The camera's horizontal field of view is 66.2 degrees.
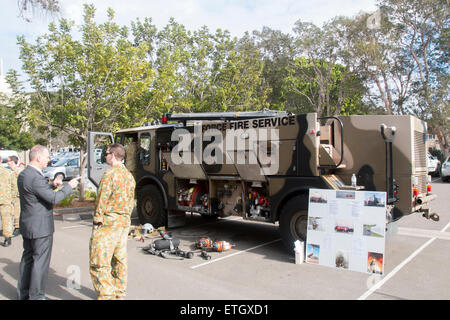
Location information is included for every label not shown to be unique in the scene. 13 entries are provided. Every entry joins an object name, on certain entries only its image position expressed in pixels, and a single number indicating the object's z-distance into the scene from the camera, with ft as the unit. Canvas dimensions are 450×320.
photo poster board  16.70
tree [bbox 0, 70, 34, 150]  34.91
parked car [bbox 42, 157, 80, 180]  71.36
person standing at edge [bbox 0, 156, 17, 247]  23.16
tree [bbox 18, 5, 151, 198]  34.94
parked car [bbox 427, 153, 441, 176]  73.48
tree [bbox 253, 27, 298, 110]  86.33
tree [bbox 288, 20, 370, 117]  77.71
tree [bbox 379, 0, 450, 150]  78.43
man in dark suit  13.04
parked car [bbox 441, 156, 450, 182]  64.08
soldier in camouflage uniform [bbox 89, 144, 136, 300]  12.47
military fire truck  19.22
